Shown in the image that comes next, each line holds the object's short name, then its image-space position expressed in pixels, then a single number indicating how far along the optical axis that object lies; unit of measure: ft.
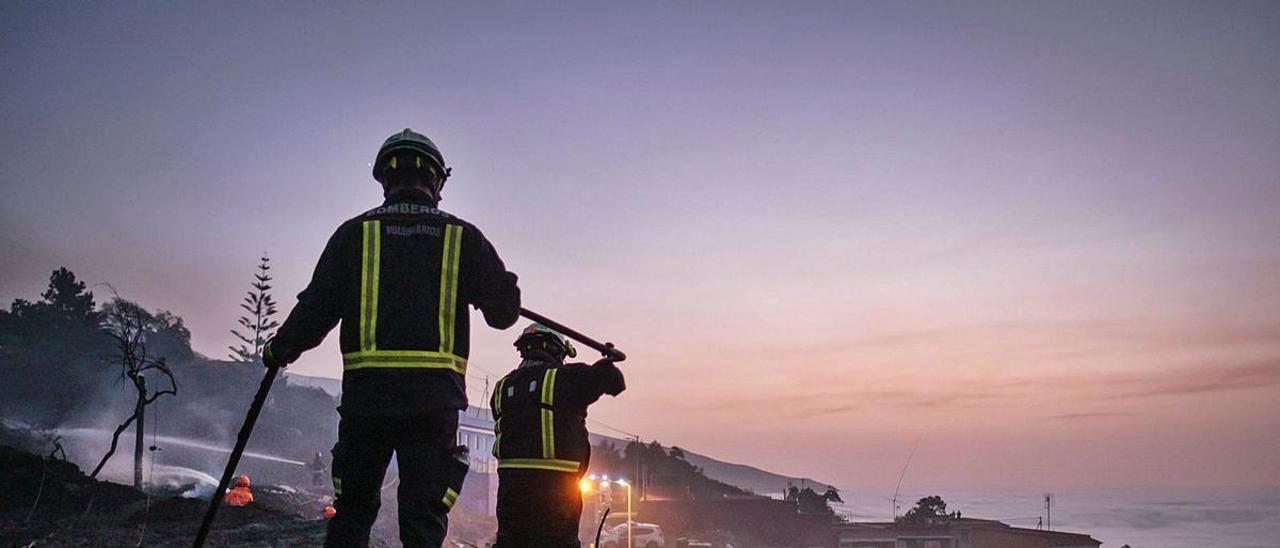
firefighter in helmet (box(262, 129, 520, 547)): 14.12
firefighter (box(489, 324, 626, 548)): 20.90
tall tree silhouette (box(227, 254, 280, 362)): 385.91
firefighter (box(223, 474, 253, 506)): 80.72
